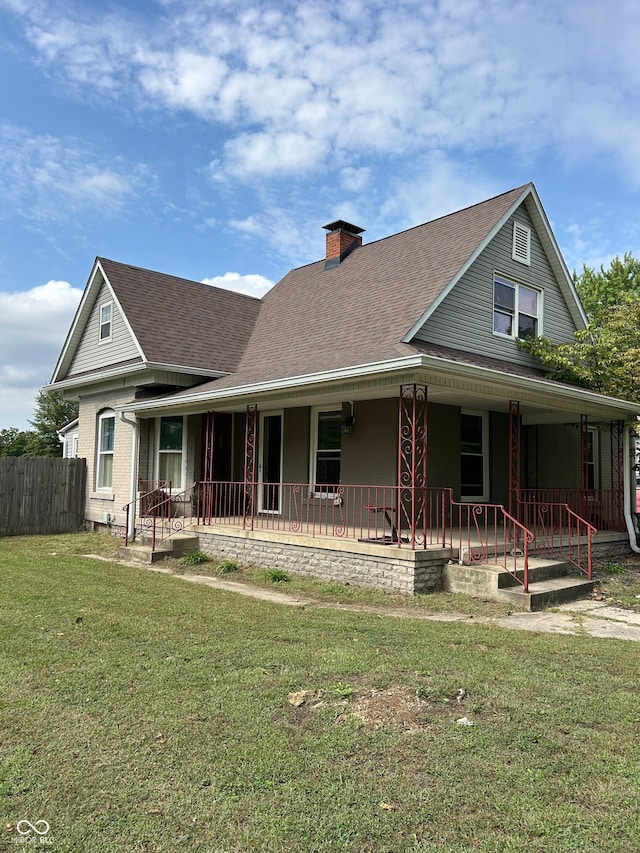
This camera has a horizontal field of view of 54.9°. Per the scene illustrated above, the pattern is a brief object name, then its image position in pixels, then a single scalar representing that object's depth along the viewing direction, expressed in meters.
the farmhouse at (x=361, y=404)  9.60
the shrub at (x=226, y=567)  10.45
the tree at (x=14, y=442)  58.16
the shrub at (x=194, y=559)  11.12
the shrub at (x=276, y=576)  9.52
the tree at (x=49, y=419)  51.03
